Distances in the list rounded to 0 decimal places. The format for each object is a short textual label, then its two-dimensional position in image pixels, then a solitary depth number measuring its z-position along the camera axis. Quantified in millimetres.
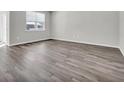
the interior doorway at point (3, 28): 4262
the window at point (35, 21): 5232
